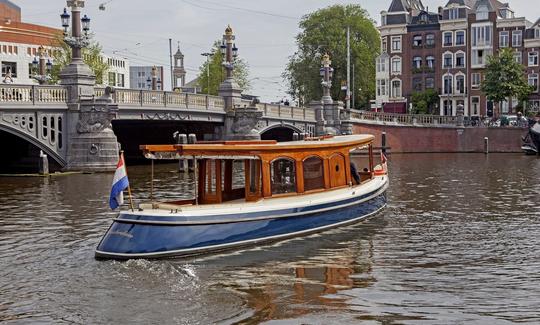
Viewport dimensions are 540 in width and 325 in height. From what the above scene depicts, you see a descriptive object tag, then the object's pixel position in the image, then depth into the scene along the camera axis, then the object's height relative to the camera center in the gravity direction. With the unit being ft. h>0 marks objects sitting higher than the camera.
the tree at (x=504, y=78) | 248.52 +10.65
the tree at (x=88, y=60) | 218.79 +16.08
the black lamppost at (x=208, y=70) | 281.99 +17.36
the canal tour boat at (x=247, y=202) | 54.24 -6.39
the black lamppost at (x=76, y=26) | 129.80 +14.79
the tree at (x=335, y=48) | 300.40 +24.87
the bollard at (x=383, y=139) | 220.47 -6.58
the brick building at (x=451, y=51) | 273.13 +21.59
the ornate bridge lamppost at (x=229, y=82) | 166.81 +7.36
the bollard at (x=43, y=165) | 127.85 -7.06
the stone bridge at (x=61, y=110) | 123.85 +1.48
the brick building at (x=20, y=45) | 299.17 +28.06
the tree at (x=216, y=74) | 298.15 +16.11
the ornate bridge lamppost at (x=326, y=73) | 199.52 +10.51
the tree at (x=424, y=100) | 281.13 +4.85
